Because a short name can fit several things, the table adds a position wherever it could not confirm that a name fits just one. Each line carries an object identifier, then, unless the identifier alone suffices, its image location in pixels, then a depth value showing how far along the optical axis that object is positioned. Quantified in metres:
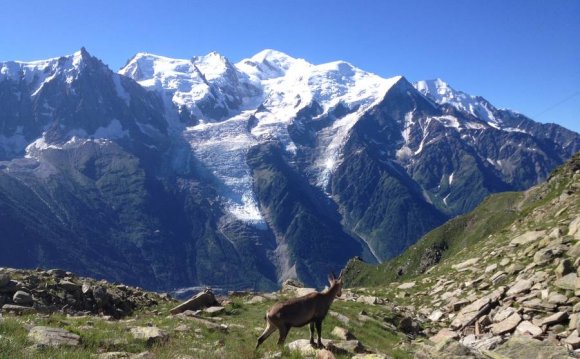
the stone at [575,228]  35.06
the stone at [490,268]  41.07
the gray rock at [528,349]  18.38
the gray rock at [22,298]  29.73
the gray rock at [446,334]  26.33
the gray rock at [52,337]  16.36
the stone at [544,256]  33.81
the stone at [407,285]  55.03
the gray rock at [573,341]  22.84
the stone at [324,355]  15.98
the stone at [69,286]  34.56
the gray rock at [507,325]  27.41
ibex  18.09
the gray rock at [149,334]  19.08
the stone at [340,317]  31.41
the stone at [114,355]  15.77
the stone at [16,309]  26.24
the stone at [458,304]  37.58
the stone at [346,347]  18.44
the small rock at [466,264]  48.63
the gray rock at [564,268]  30.39
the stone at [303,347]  17.16
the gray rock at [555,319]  25.89
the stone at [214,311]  31.52
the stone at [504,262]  40.22
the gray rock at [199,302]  32.19
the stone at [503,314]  29.33
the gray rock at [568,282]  28.43
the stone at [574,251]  31.91
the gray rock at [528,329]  25.44
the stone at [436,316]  38.28
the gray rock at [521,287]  32.03
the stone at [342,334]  24.28
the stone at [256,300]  38.72
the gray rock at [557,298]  27.73
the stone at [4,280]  30.97
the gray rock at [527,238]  41.58
